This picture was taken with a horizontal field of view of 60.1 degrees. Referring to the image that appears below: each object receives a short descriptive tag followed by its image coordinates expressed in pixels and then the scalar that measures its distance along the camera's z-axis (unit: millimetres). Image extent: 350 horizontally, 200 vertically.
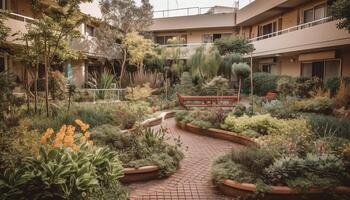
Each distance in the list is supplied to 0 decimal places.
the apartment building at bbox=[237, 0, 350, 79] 15583
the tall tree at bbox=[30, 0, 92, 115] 9727
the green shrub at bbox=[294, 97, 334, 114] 11820
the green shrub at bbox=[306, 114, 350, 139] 8000
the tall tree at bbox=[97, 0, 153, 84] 20831
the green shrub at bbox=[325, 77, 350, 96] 14030
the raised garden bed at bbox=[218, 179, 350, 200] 5196
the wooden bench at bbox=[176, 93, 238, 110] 14758
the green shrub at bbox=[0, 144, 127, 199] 4156
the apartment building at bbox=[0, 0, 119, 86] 14184
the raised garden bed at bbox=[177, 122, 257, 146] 9219
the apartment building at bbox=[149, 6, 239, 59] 29469
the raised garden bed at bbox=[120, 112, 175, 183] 6180
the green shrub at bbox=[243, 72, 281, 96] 19766
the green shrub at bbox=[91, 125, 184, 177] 6484
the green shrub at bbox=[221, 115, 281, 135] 9279
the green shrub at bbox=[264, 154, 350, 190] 5230
